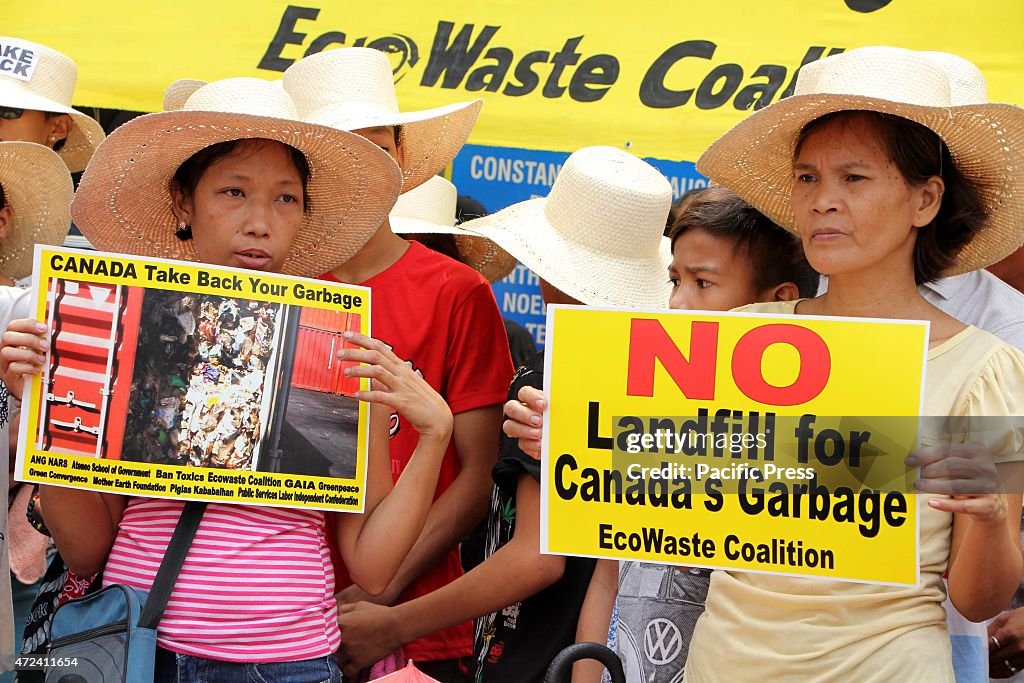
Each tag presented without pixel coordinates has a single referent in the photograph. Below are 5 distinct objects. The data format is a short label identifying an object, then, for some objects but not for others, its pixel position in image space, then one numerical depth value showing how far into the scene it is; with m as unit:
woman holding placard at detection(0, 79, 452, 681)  4.88
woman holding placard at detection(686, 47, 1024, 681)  4.48
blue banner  9.75
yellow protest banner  9.31
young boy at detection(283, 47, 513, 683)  6.19
